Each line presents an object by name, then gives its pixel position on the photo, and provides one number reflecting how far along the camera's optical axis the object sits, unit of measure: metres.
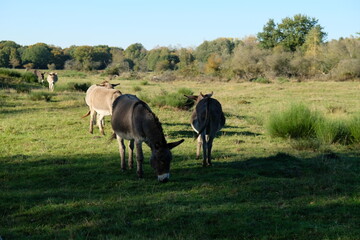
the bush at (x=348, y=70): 47.91
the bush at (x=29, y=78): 33.75
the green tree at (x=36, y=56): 85.38
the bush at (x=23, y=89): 24.46
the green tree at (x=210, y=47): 96.44
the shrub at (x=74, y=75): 56.39
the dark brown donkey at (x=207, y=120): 8.98
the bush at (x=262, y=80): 42.81
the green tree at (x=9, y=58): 78.50
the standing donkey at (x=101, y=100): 11.62
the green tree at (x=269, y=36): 70.31
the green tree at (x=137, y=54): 98.88
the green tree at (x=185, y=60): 82.18
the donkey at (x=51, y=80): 28.51
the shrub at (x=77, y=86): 28.78
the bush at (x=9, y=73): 34.09
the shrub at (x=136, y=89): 31.45
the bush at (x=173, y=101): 19.42
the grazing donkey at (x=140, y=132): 7.37
